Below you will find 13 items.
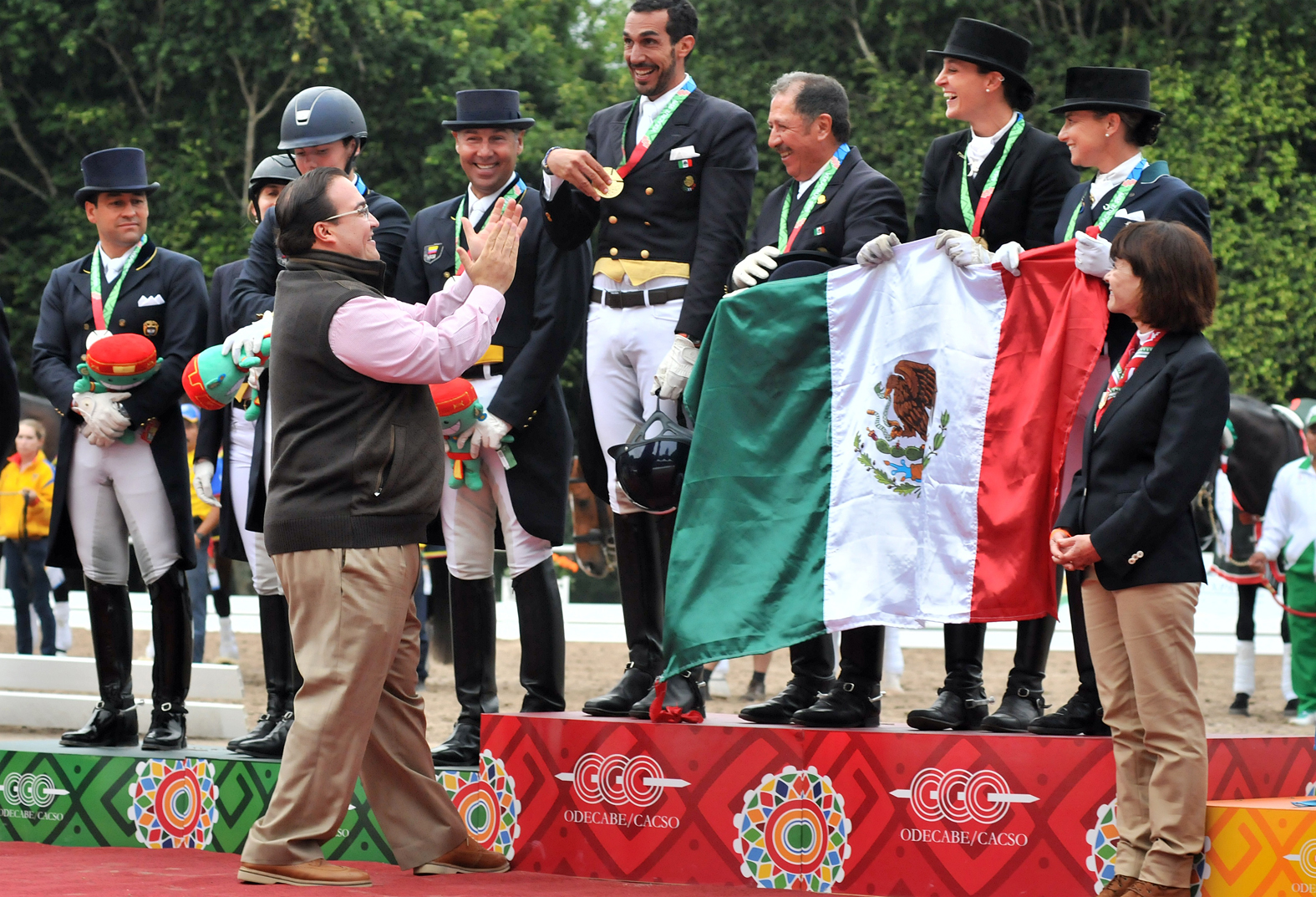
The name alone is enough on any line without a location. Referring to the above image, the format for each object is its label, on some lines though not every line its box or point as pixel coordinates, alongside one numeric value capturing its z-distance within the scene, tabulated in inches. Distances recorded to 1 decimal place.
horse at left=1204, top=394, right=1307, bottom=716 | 967.6
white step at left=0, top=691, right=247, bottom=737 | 743.1
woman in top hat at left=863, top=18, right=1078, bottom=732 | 410.0
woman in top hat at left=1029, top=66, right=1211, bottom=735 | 389.7
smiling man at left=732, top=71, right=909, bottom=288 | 430.9
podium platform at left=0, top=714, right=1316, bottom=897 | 372.5
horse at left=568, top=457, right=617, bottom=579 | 1253.1
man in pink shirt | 380.2
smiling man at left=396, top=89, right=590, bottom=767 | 463.2
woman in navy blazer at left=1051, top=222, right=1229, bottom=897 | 343.3
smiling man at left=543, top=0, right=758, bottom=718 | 440.1
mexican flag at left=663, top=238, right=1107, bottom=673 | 395.9
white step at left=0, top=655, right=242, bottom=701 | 769.6
